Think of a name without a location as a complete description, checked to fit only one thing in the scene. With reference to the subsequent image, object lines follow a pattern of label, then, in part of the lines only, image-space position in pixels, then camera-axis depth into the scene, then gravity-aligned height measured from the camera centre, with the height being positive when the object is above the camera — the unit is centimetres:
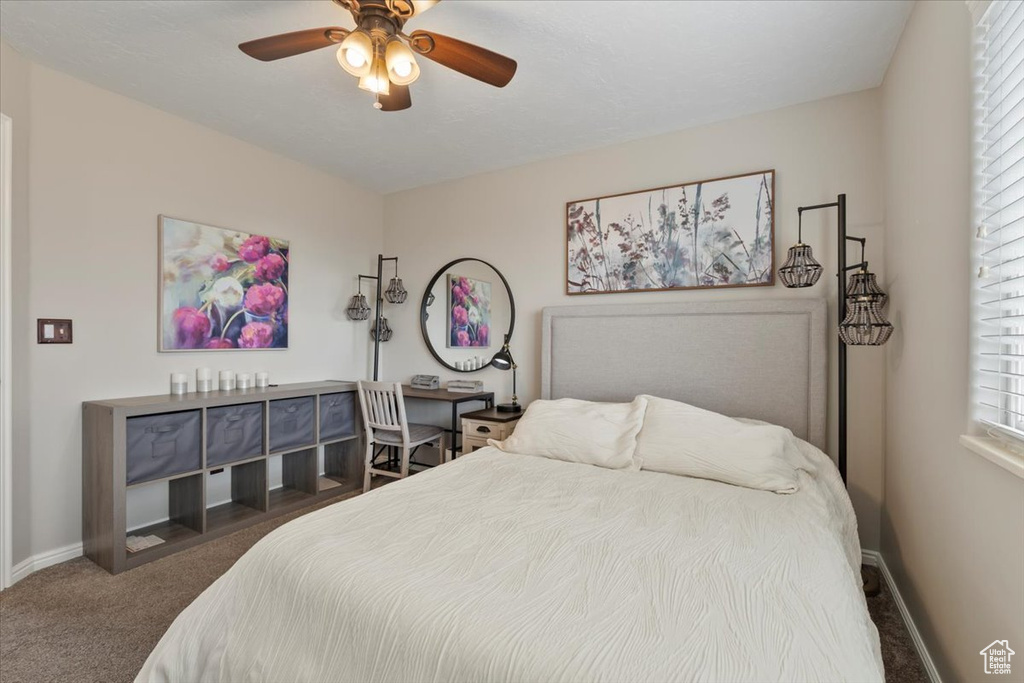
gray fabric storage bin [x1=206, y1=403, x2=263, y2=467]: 278 -59
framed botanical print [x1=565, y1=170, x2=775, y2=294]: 274 +64
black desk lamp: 334 -19
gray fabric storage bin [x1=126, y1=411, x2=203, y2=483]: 245 -59
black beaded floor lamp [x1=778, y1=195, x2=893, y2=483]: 209 +19
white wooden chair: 326 -61
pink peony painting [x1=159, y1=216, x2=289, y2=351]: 293 +32
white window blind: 115 +32
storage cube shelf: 240 -73
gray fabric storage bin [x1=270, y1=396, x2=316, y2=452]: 314 -59
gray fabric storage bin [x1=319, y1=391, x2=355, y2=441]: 347 -59
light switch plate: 239 +2
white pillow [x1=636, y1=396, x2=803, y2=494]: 200 -50
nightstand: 307 -59
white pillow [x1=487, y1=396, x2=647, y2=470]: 235 -49
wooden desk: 326 -43
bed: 92 -60
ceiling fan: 168 +107
